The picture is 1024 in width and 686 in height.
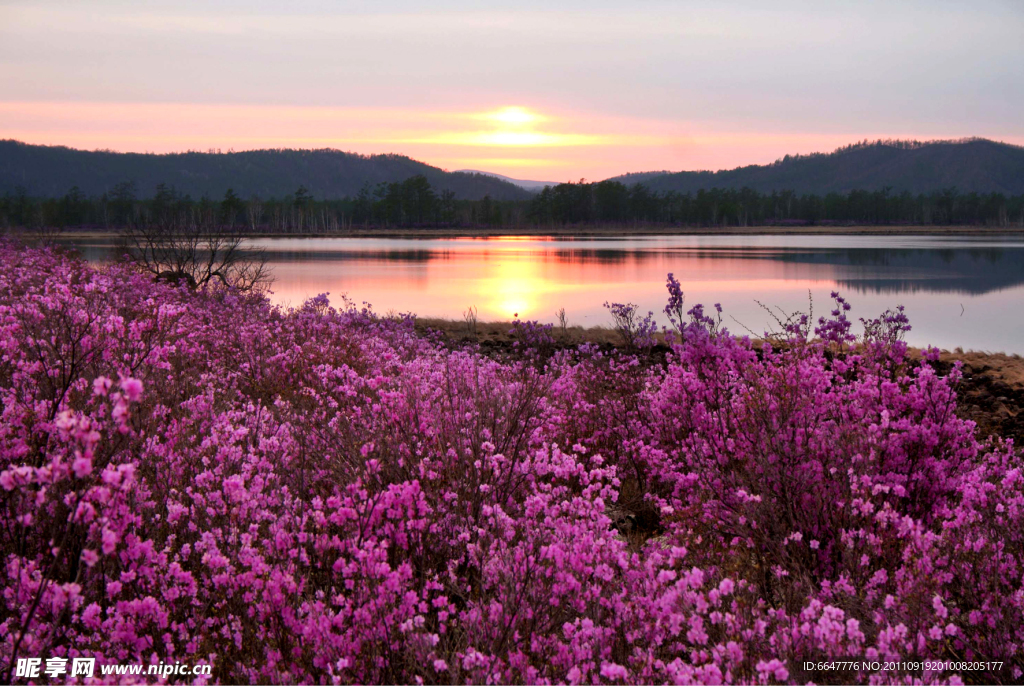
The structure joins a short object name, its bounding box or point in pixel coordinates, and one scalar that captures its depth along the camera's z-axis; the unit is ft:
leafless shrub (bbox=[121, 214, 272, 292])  66.69
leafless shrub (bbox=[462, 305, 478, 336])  62.59
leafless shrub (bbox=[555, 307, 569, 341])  58.56
